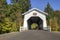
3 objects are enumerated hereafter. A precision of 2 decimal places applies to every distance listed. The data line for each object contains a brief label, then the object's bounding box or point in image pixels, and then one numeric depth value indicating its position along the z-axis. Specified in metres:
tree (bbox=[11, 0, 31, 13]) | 19.89
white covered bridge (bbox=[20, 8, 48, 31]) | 12.19
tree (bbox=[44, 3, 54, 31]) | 24.56
